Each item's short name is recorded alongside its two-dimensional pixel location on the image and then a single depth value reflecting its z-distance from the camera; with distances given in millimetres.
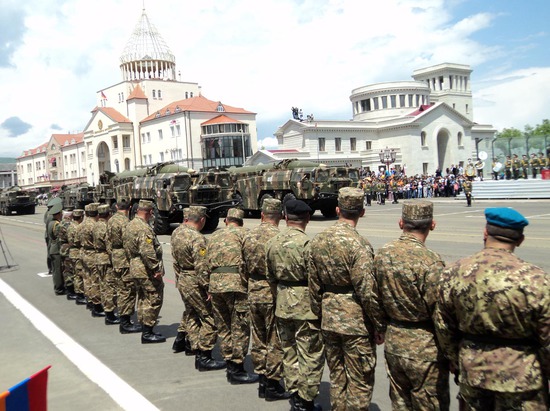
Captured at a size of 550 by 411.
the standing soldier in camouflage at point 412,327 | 3297
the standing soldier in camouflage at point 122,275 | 7078
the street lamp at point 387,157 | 43269
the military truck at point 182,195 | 18484
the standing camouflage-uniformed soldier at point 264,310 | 4738
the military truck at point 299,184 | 20672
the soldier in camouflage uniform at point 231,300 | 5160
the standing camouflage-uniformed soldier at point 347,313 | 3748
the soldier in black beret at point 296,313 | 4238
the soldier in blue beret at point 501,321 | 2645
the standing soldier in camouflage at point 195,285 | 5566
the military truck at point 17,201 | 38812
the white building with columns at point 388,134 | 58656
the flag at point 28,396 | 2345
